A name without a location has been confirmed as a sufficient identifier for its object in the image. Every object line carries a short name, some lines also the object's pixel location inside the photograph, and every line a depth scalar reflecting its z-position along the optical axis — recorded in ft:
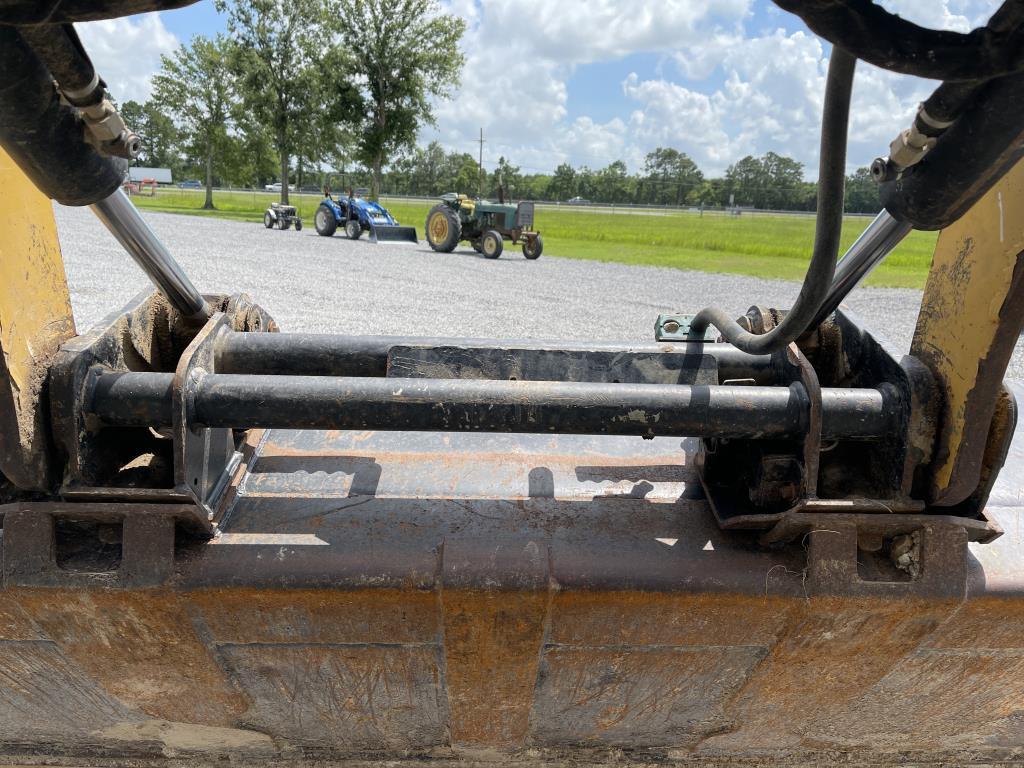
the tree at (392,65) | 128.06
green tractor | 59.62
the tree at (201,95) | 133.90
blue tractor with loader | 67.15
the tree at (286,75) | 123.34
